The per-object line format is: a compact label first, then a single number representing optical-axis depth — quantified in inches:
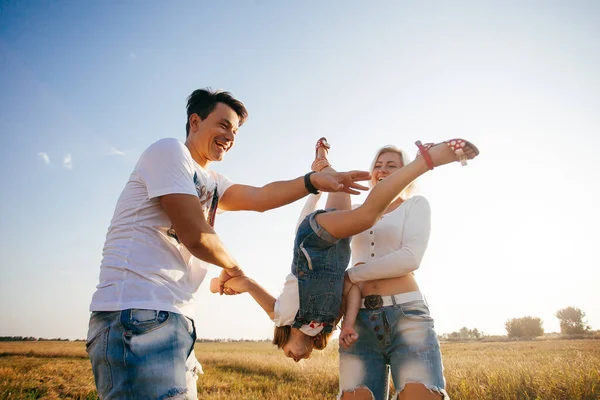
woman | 114.0
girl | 112.0
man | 76.0
